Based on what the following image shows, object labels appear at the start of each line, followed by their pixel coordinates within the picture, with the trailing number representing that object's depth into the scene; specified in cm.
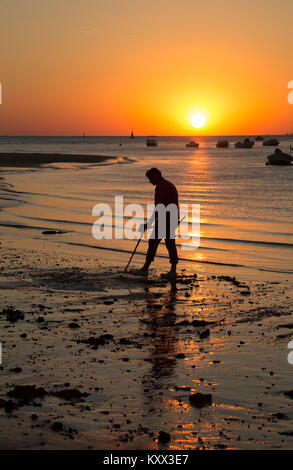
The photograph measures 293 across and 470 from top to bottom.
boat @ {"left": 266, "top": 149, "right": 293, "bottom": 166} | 6519
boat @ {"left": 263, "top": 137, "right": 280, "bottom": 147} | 15590
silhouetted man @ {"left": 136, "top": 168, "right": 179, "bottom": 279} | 1126
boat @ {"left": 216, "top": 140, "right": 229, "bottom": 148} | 16405
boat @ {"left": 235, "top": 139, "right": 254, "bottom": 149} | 15225
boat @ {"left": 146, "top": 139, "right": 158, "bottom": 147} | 17425
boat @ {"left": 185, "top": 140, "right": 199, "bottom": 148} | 16700
